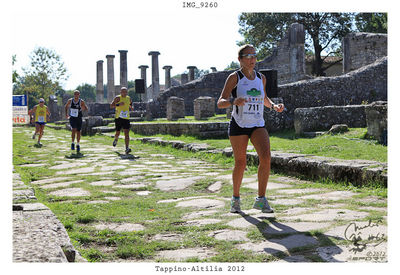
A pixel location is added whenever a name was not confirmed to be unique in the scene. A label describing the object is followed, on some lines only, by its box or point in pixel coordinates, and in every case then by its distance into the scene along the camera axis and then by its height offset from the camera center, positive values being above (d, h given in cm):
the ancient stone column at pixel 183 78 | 4443 +462
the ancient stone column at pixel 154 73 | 3731 +428
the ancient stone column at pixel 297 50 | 2092 +353
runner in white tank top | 359 +7
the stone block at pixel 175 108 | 1842 +63
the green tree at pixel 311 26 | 3138 +712
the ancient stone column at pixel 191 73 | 3825 +444
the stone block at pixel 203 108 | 1730 +59
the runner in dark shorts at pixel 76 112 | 1038 +27
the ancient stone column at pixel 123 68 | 3681 +473
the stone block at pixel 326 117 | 958 +11
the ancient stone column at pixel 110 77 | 3794 +405
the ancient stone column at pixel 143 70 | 3997 +490
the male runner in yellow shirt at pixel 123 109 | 1004 +33
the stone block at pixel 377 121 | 730 +2
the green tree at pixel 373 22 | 3064 +741
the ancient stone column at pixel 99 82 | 3888 +374
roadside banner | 2457 +80
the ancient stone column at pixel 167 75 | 4078 +458
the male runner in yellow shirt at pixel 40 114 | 1291 +29
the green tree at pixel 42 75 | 4369 +492
